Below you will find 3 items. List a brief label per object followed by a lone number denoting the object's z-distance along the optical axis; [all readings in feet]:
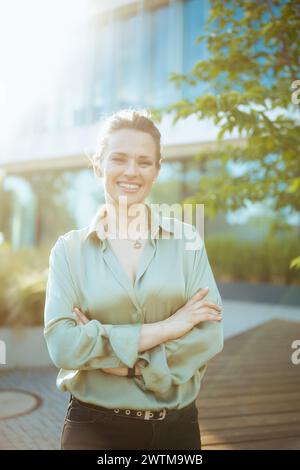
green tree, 11.18
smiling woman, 5.93
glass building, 46.60
